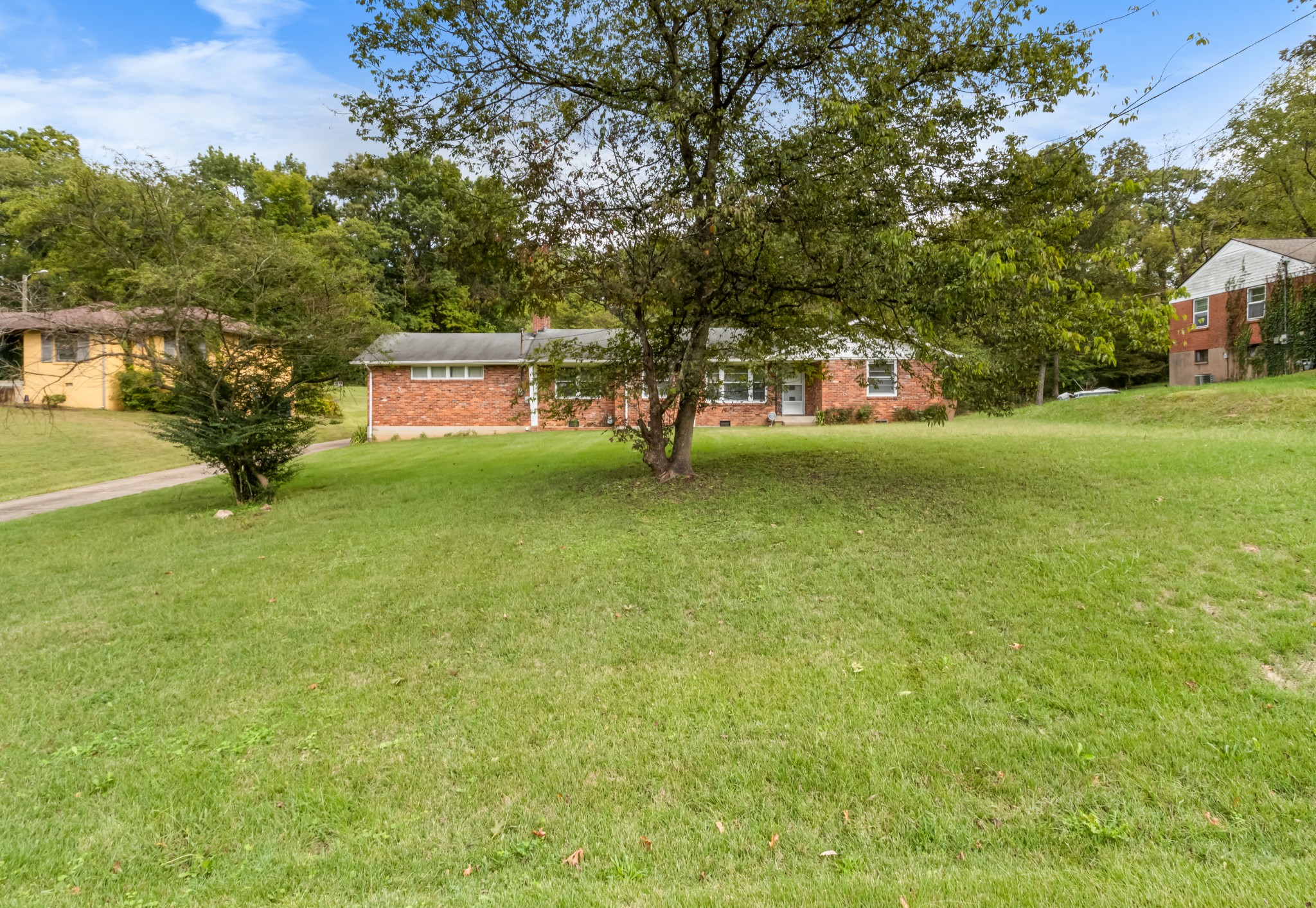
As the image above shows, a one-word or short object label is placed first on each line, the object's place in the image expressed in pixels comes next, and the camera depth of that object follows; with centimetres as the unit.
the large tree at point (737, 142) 768
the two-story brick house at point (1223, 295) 2250
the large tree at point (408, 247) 4091
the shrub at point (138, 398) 2638
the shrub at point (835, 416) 2367
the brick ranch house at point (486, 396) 2392
